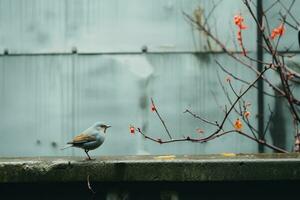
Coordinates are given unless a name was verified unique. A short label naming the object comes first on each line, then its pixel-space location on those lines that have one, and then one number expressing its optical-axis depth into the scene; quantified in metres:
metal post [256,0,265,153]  16.61
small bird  9.66
